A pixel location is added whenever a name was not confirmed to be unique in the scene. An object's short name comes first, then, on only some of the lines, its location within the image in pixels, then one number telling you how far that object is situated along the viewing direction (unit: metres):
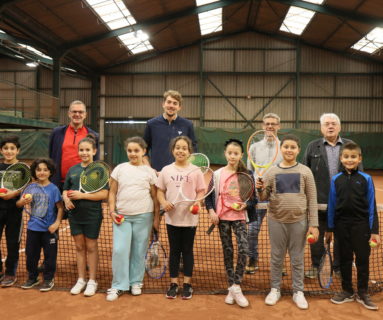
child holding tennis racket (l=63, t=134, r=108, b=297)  3.10
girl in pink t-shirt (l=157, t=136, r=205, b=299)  3.02
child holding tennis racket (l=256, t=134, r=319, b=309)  2.97
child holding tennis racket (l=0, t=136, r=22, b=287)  3.27
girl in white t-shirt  3.05
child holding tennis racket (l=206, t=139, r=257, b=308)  2.99
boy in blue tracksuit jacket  2.92
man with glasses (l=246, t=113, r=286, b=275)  3.59
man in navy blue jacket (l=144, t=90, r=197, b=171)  3.56
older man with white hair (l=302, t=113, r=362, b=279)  3.34
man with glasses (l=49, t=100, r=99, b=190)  3.42
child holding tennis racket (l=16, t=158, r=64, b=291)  3.18
